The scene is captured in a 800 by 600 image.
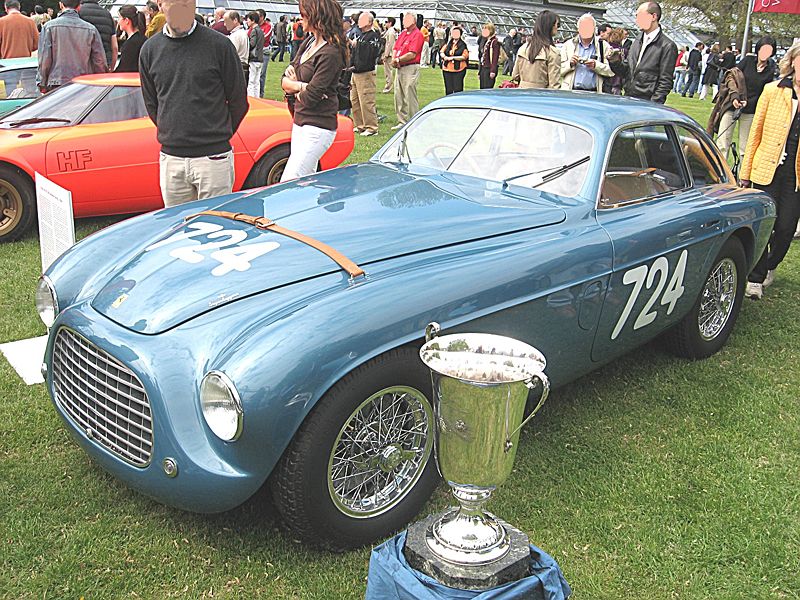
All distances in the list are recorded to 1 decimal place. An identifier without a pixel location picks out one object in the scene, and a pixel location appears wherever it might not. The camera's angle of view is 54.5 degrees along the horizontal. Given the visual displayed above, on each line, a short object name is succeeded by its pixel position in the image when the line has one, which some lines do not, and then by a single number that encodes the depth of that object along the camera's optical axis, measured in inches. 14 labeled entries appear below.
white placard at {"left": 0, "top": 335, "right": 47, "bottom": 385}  167.6
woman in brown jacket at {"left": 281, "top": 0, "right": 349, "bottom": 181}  214.5
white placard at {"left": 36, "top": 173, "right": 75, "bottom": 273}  181.0
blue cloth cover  81.6
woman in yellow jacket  225.0
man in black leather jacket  304.0
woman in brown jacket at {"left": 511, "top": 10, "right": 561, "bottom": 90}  324.5
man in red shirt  474.3
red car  254.1
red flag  426.6
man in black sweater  179.0
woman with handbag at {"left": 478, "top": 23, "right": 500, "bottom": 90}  624.7
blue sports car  104.7
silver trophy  82.6
